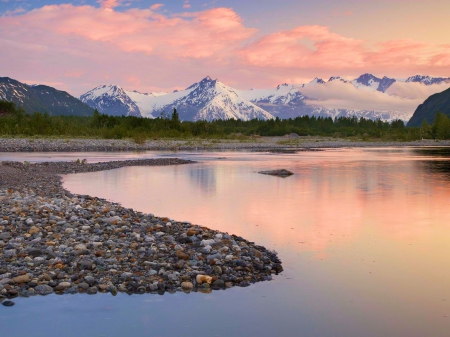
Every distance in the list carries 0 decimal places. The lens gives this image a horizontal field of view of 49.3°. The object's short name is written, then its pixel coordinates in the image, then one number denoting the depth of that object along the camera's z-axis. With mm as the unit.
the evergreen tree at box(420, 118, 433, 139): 139750
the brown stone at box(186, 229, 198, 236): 11797
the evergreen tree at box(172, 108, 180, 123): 114612
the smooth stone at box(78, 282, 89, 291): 8531
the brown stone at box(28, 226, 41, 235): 11575
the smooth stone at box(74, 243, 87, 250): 10195
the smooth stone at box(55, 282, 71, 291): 8484
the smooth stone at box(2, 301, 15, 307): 7938
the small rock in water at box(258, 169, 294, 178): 31275
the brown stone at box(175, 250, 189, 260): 10047
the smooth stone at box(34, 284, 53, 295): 8359
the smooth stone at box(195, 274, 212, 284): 9023
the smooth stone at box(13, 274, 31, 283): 8578
